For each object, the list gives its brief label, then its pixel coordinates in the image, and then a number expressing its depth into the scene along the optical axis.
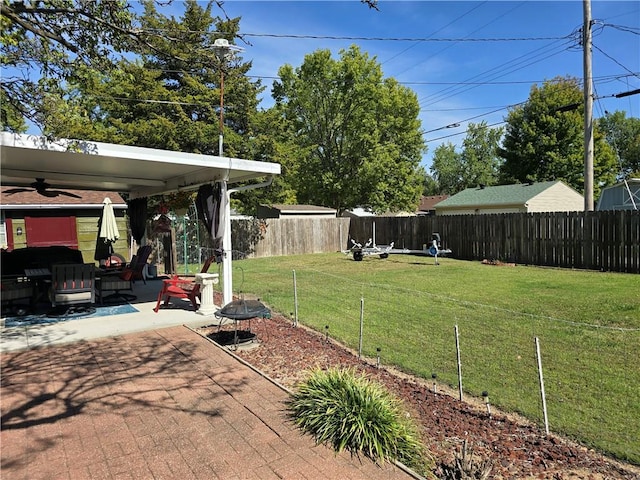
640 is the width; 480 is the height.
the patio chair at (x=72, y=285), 6.77
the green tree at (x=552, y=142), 31.62
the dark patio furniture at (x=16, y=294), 7.08
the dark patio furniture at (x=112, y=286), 7.88
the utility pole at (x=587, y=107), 13.38
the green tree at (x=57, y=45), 4.27
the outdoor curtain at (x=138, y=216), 11.37
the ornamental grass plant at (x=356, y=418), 3.06
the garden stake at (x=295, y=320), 6.67
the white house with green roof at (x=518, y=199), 25.39
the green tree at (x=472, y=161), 53.59
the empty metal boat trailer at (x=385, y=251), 17.31
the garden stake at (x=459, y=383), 3.96
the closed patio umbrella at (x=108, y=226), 9.04
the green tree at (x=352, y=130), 28.50
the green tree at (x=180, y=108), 16.88
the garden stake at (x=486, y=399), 3.68
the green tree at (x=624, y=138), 41.41
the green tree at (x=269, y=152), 19.44
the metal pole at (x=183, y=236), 13.92
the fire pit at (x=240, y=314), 5.28
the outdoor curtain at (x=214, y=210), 7.15
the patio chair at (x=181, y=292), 7.42
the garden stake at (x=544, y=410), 3.36
